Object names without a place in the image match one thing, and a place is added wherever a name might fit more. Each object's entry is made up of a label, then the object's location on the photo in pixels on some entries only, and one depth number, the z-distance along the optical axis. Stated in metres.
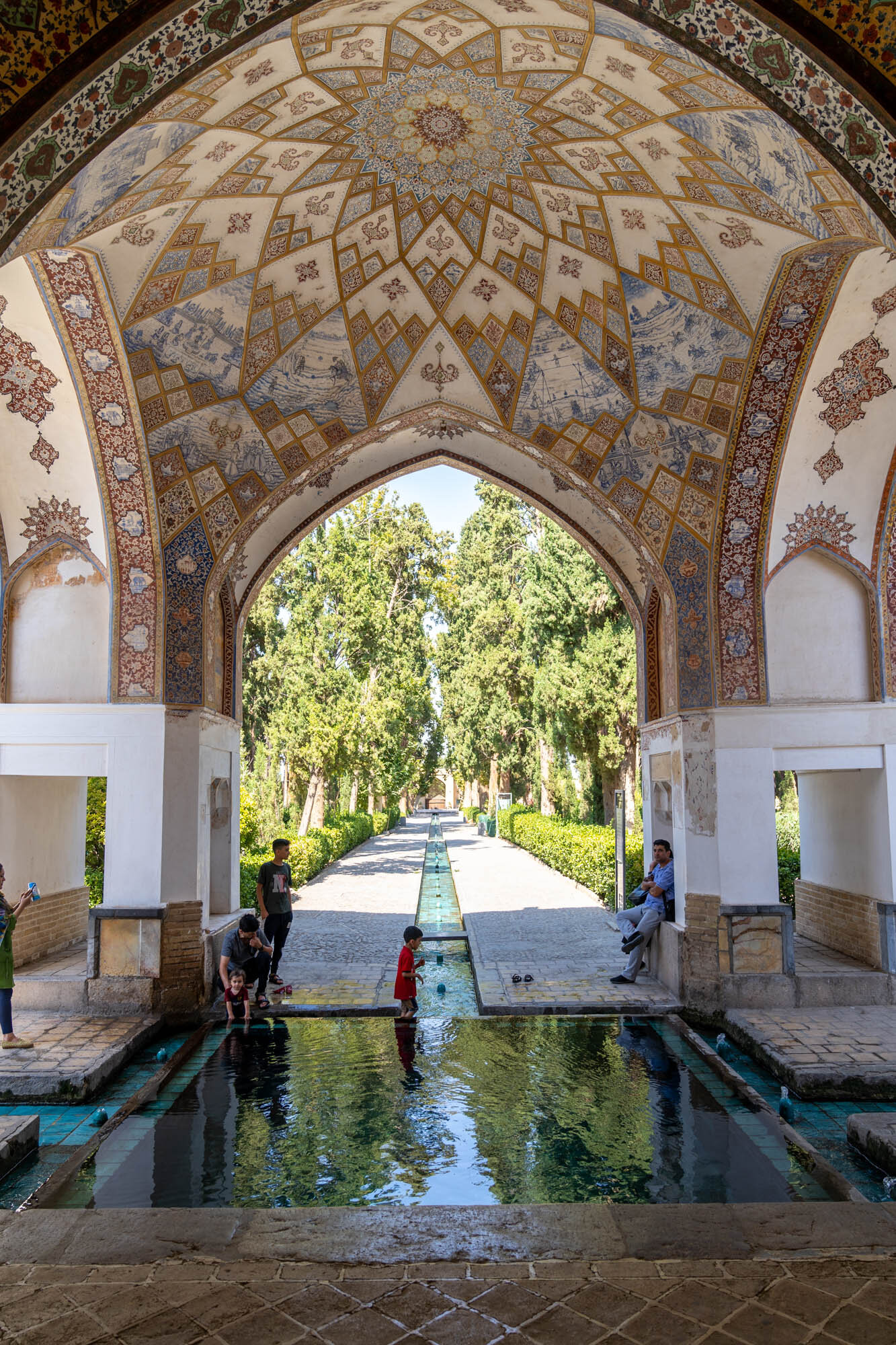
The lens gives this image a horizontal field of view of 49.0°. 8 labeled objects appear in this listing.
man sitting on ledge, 7.74
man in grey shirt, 6.71
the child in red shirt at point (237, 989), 6.66
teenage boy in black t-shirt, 7.44
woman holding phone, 5.51
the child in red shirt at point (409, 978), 6.52
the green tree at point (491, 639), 21.16
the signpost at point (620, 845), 10.11
